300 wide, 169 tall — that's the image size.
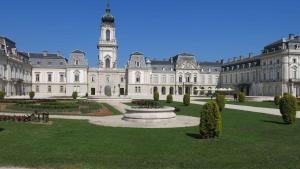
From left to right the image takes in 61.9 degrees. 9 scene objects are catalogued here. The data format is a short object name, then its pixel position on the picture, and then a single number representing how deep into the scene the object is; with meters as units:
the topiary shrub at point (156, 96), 30.67
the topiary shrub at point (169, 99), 28.69
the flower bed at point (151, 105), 14.49
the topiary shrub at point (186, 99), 24.27
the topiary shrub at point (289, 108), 12.71
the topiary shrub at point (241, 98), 29.82
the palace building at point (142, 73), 47.57
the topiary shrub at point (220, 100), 18.61
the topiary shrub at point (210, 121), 9.03
